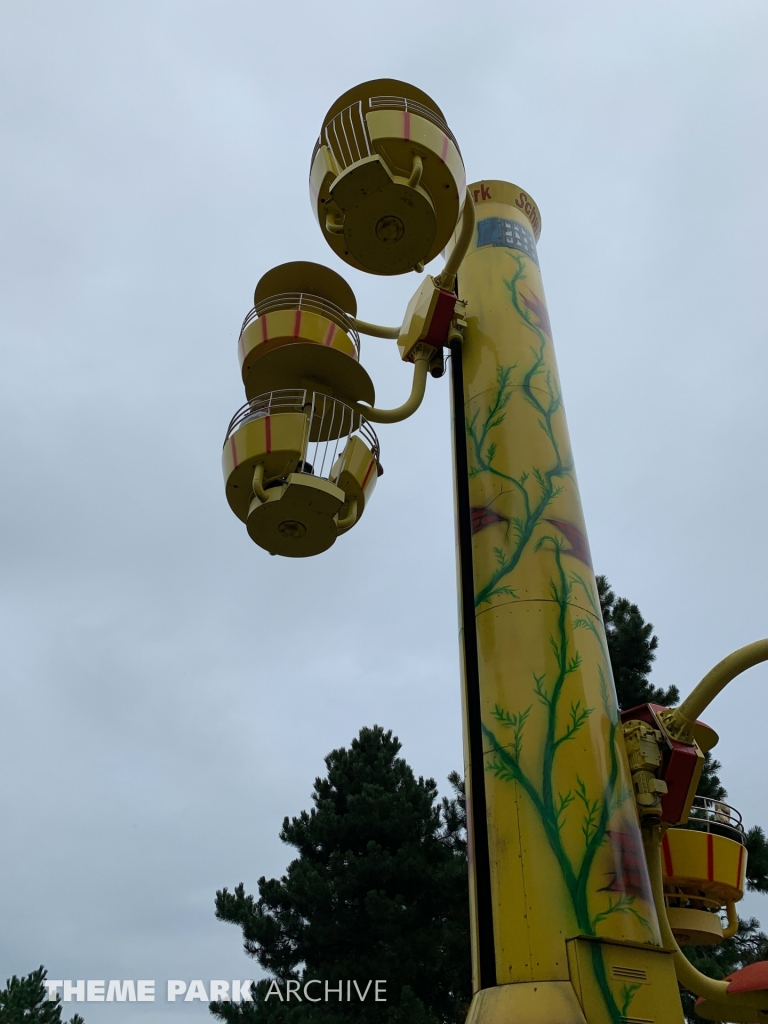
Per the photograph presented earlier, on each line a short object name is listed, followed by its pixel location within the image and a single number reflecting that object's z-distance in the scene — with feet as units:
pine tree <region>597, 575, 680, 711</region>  60.13
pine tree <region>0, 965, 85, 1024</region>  82.28
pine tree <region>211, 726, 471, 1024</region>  53.31
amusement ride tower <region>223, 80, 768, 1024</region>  20.71
